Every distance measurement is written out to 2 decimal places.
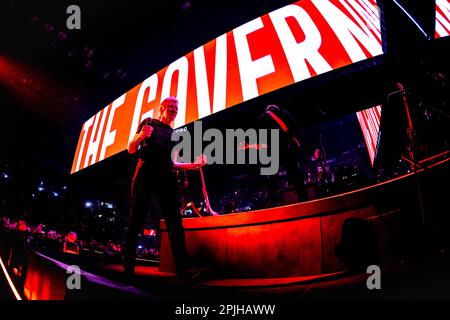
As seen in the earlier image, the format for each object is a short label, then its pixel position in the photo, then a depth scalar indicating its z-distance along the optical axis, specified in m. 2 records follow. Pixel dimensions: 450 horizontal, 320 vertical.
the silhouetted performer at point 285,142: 3.69
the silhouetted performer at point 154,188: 2.47
